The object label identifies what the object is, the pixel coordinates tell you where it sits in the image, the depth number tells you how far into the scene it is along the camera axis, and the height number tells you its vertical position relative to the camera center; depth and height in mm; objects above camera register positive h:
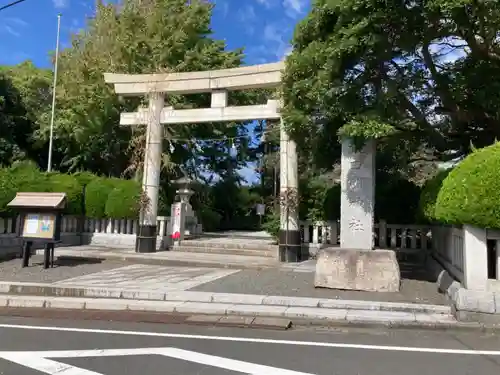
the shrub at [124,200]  17016 +1088
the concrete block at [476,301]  7141 -938
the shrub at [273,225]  15820 +318
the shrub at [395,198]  14211 +1227
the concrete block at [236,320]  7223 -1385
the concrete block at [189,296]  8711 -1228
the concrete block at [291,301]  8266 -1199
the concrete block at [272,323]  7012 -1365
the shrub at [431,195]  9352 +954
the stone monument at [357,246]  9422 -204
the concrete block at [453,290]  7631 -854
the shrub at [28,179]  15520 +1648
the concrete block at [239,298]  8500 -1212
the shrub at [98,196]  17672 +1254
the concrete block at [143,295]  8906 -1249
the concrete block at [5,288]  9688 -1291
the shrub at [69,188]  16859 +1459
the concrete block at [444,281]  8781 -804
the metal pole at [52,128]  23859 +5129
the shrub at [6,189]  14475 +1169
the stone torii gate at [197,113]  14438 +4058
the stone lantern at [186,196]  19719 +1510
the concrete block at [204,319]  7363 -1396
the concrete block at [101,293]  9109 -1258
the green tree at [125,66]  21781 +7842
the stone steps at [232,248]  15801 -528
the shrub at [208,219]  27242 +831
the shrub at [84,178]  17906 +1963
